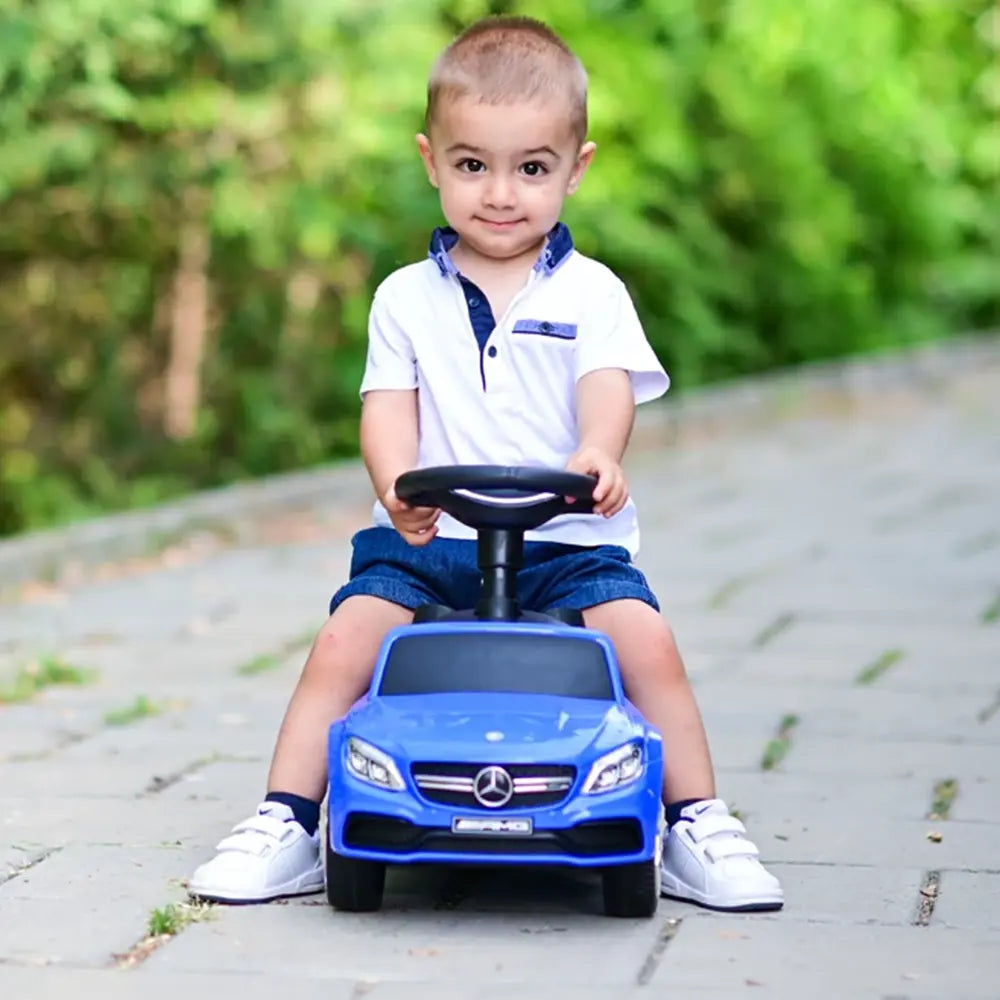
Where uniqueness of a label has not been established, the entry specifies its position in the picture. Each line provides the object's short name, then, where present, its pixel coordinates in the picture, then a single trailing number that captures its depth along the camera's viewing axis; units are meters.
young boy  6.19
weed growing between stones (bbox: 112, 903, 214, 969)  5.56
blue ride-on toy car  5.67
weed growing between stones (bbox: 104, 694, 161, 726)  8.75
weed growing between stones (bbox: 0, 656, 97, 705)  9.31
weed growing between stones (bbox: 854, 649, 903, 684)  9.54
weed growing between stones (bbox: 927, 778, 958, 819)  7.22
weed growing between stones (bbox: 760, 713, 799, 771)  7.99
